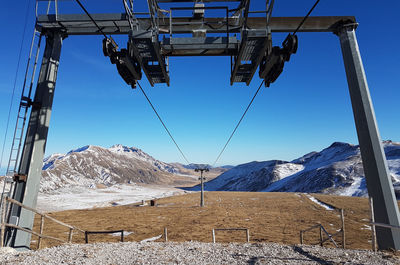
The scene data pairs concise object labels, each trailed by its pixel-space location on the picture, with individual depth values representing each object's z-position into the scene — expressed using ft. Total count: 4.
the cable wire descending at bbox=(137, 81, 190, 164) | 26.10
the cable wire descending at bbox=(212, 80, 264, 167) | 24.83
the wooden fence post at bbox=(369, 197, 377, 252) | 21.30
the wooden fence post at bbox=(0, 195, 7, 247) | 19.32
